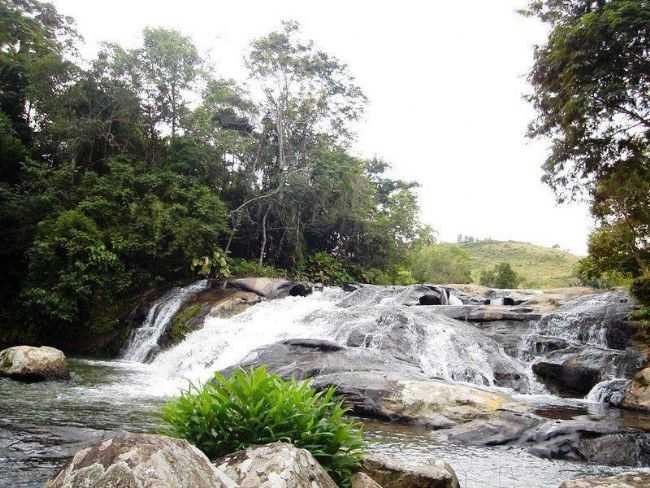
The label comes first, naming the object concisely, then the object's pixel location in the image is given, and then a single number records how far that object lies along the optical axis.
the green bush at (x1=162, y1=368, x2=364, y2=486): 3.66
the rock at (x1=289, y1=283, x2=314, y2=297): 20.17
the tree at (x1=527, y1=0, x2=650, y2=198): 10.44
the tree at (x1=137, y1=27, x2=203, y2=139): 24.39
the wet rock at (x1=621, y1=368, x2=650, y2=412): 9.73
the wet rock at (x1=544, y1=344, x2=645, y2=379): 11.39
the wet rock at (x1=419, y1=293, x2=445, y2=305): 19.58
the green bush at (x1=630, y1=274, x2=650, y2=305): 12.80
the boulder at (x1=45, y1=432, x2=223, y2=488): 2.34
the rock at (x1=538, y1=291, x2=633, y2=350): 13.22
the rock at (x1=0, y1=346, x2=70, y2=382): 10.75
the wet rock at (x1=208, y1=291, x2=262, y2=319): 17.59
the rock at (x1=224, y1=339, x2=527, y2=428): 8.12
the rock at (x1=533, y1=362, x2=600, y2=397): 11.40
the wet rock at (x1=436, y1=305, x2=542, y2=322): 14.80
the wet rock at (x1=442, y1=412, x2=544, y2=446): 7.09
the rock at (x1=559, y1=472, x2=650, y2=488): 4.46
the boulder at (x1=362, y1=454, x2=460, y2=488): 4.43
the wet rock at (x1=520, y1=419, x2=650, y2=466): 6.44
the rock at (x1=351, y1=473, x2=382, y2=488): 3.85
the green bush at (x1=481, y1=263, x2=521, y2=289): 36.34
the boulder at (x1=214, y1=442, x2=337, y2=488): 3.04
